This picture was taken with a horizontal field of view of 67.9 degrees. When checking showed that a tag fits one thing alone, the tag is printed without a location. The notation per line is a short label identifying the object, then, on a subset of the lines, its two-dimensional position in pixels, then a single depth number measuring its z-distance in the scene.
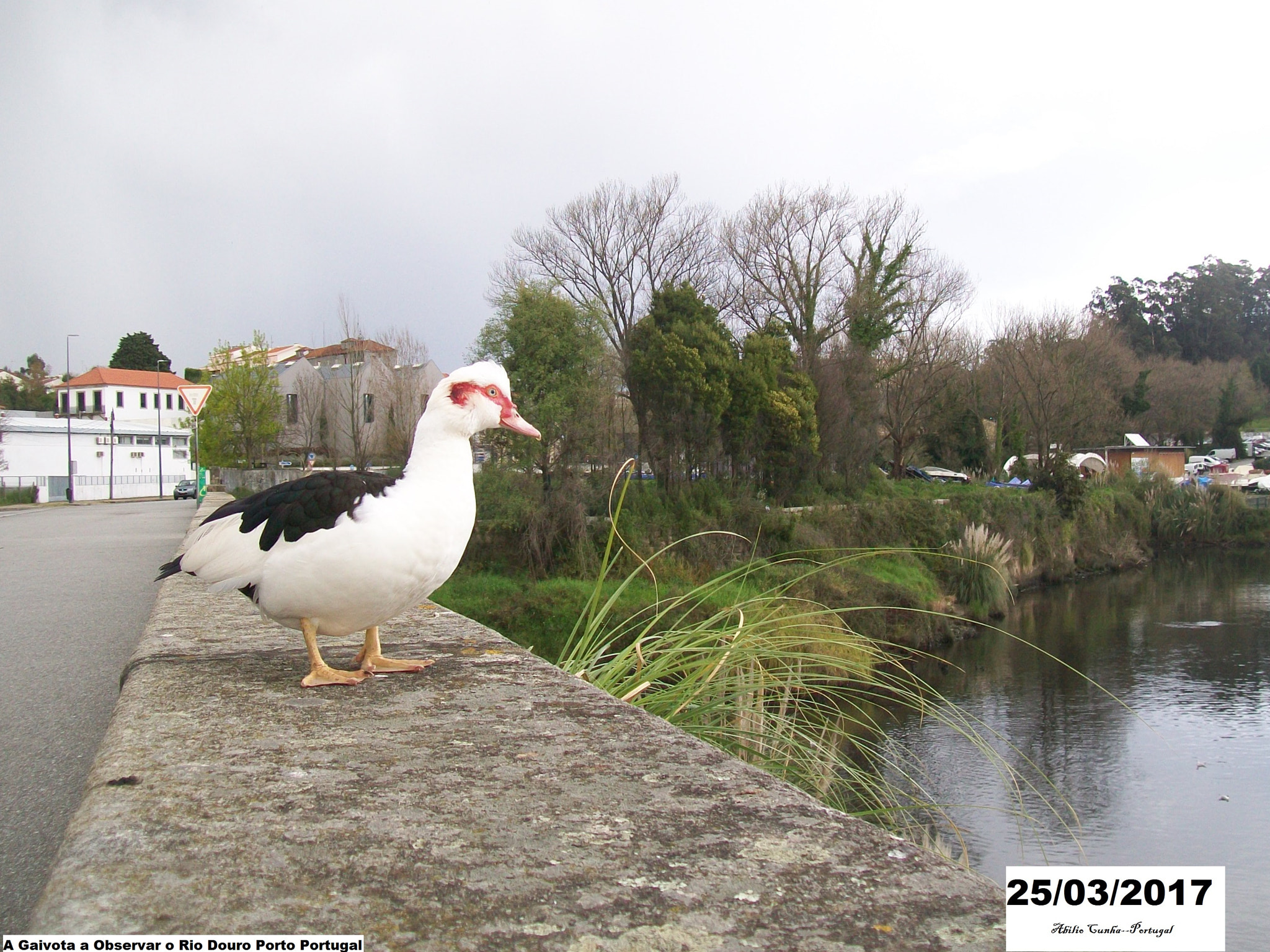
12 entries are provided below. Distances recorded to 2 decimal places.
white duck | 2.61
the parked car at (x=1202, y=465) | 62.23
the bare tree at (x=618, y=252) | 38.22
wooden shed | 51.94
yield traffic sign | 19.25
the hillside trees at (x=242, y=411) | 31.84
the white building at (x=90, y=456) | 52.00
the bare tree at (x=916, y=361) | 43.66
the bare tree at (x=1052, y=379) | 48.03
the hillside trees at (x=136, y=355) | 85.56
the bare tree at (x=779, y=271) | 40.25
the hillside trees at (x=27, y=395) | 81.50
